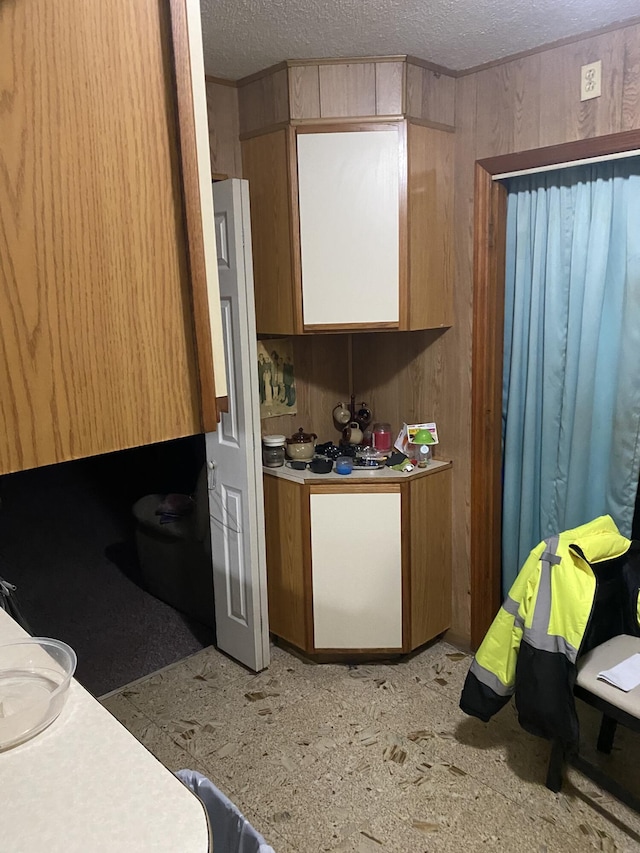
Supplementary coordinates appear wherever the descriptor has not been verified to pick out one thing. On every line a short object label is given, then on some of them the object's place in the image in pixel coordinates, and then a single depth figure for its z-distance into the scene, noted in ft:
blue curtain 8.03
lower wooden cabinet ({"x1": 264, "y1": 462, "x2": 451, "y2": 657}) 9.41
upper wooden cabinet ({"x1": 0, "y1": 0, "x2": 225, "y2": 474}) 1.68
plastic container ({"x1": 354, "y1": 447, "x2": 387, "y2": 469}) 9.83
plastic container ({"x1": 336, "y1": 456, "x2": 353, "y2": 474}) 9.60
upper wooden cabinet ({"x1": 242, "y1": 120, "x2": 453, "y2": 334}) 8.71
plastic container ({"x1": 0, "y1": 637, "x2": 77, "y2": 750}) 3.52
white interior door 8.74
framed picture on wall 10.29
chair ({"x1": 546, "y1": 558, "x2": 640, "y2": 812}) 6.63
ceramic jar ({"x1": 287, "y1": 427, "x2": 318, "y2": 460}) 10.21
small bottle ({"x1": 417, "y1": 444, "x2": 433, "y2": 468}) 9.83
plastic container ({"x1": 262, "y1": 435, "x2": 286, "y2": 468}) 10.01
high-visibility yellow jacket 6.83
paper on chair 6.74
